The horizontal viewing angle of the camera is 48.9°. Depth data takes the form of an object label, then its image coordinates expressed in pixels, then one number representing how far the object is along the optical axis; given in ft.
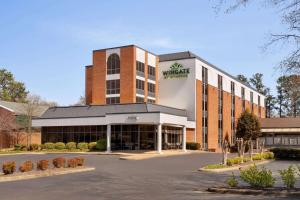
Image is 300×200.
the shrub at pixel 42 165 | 58.76
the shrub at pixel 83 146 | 123.47
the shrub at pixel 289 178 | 38.77
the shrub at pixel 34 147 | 128.66
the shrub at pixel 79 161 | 65.91
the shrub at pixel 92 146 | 122.99
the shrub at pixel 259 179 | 39.60
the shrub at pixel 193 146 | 137.15
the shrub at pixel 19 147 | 131.29
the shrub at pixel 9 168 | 54.11
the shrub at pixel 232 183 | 40.85
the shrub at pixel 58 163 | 62.26
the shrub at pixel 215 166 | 67.47
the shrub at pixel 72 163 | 64.05
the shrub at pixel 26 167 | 56.62
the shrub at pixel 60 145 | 126.34
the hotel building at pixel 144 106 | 122.76
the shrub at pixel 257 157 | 89.65
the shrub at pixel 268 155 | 95.58
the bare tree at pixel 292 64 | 37.71
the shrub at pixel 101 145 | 121.74
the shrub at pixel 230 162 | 72.49
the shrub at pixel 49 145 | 127.71
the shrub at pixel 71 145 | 124.80
